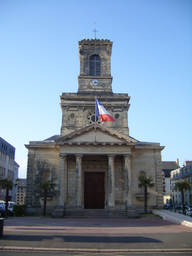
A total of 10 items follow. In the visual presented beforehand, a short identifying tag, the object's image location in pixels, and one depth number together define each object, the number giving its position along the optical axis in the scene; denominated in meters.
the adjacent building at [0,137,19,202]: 59.28
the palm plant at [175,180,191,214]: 28.58
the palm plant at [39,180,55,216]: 27.53
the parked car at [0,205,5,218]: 25.44
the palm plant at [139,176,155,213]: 27.68
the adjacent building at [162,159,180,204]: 83.00
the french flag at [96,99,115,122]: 27.61
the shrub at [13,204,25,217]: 28.34
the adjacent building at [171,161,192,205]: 60.00
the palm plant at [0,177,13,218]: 24.67
